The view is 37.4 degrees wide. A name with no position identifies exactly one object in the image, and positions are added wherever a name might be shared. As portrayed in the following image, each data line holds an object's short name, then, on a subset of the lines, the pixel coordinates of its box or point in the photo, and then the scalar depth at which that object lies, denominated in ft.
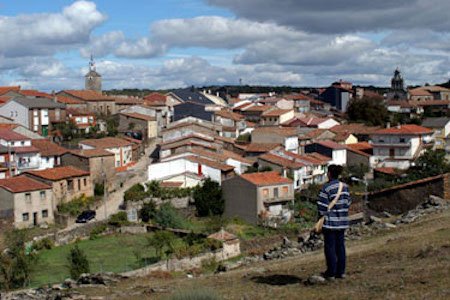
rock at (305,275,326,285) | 34.71
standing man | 33.91
